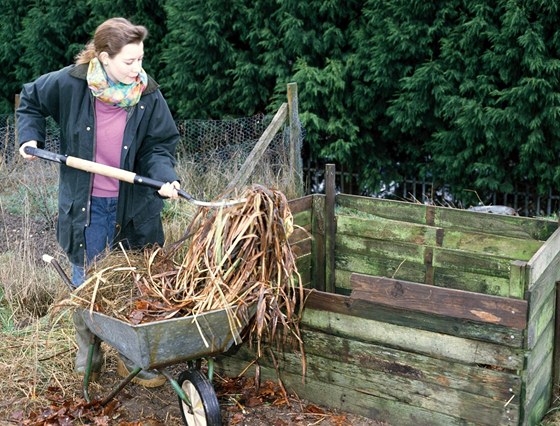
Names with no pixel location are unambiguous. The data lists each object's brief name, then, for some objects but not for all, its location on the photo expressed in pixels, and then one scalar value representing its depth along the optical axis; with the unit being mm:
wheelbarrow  3197
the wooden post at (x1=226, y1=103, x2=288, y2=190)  6611
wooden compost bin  3338
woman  3869
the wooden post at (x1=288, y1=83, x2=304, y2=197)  7253
